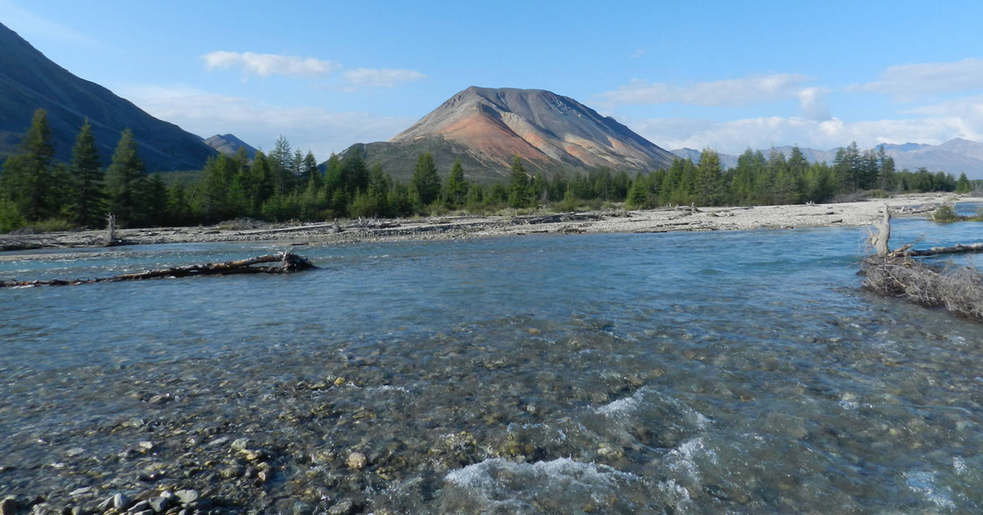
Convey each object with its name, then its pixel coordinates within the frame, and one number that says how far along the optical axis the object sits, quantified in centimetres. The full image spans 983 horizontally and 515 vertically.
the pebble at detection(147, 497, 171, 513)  406
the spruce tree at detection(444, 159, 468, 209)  8369
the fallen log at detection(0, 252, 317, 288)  1791
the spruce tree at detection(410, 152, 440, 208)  8169
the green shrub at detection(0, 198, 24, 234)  4034
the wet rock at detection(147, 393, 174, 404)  639
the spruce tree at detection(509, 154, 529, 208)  8276
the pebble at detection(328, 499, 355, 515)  417
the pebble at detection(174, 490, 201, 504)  420
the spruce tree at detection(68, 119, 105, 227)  4722
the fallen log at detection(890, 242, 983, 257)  1360
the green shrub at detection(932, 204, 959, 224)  3928
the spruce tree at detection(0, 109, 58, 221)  4550
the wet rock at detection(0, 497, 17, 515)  397
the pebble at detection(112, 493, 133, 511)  407
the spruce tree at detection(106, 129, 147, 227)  4888
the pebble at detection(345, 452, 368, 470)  490
